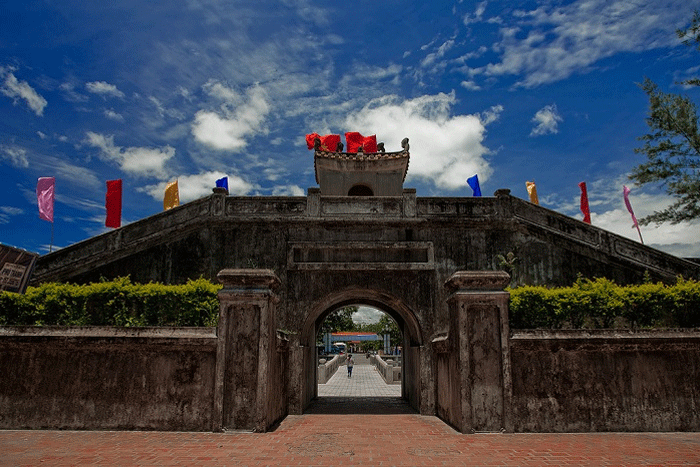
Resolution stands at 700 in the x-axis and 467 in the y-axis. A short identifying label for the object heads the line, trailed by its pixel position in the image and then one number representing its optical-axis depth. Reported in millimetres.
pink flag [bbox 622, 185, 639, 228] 21711
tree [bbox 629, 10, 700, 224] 13766
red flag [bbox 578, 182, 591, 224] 21928
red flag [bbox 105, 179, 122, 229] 18688
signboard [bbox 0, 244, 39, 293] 7109
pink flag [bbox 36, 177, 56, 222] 17150
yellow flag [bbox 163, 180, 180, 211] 22188
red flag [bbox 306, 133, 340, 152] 19281
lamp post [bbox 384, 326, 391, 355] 49753
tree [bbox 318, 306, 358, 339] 46906
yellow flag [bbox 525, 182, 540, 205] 23656
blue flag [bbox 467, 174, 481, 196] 20547
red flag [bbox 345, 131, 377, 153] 19750
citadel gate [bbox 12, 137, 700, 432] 9086
